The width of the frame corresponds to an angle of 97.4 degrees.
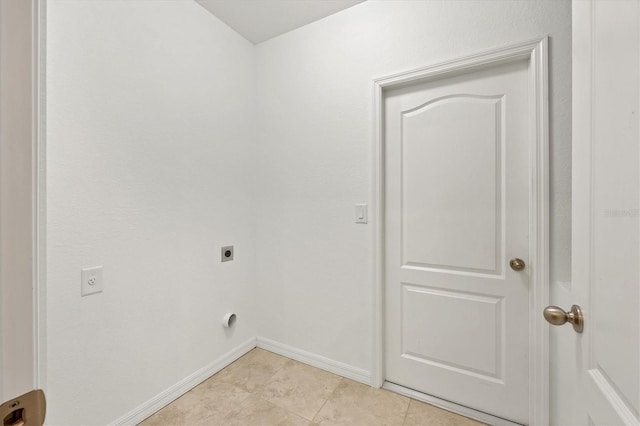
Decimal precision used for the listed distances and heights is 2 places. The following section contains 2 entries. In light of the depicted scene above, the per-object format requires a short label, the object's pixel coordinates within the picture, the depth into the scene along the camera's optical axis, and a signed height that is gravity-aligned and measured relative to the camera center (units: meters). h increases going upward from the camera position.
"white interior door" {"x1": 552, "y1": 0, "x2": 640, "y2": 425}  0.48 +0.00
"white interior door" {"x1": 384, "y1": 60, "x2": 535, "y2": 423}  1.47 -0.15
